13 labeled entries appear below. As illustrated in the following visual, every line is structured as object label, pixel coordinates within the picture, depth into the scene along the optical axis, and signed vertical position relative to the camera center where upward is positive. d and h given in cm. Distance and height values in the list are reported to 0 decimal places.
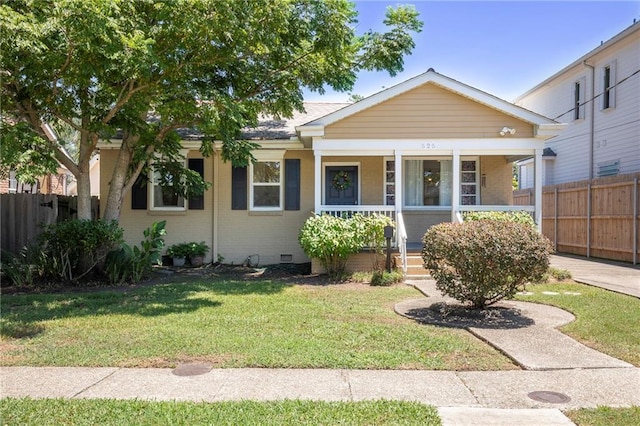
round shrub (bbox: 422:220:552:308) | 675 -61
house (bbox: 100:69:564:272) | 1224 +123
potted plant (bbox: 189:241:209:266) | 1334 -111
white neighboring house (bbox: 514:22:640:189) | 1573 +376
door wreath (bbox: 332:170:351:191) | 1409 +92
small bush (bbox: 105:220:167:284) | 1038 -102
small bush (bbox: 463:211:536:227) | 1154 -3
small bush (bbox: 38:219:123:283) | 996 -70
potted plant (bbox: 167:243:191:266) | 1333 -108
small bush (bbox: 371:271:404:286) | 1033 -137
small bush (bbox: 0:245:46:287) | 970 -111
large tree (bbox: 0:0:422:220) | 798 +276
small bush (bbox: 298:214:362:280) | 1099 -62
